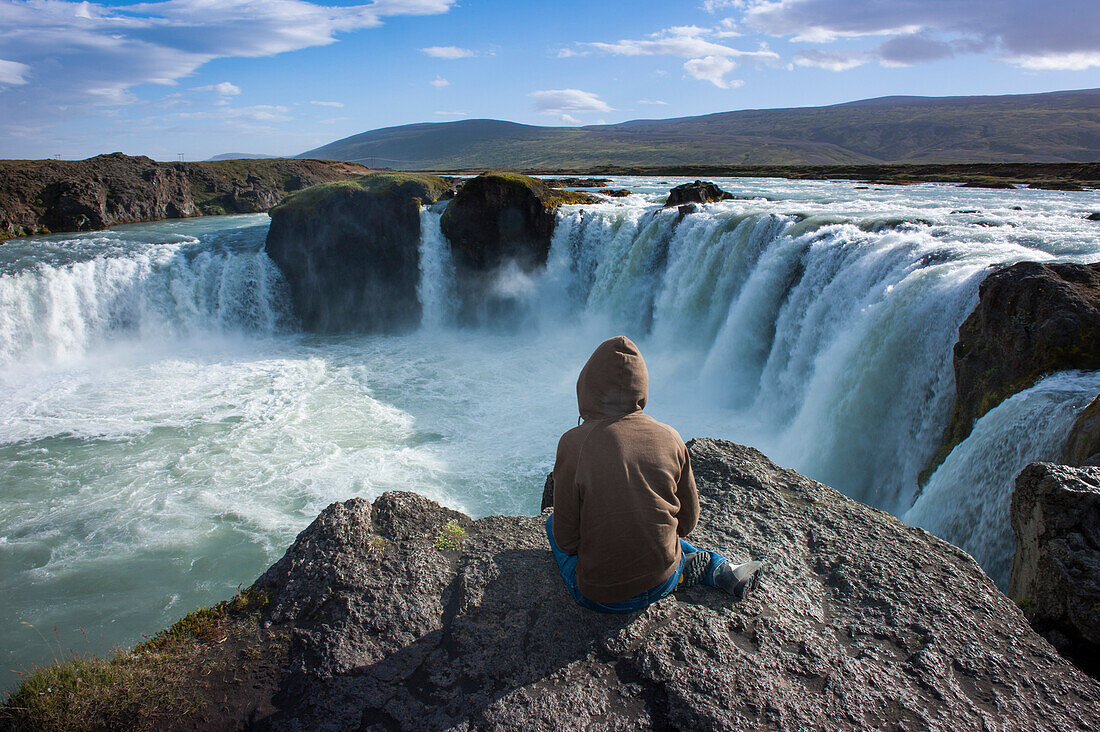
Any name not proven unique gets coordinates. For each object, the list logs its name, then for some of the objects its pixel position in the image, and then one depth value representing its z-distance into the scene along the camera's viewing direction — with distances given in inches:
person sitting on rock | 122.4
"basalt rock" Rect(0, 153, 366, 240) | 1063.6
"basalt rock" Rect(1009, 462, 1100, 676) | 136.2
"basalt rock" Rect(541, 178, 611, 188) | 1496.1
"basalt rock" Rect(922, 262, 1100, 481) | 249.0
